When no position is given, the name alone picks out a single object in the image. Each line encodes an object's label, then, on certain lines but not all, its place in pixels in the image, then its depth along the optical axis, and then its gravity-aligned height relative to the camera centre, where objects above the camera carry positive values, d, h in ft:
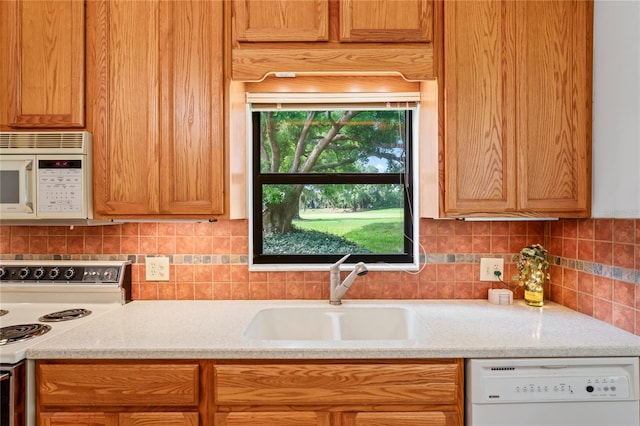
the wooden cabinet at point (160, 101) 5.31 +1.57
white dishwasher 4.20 -2.14
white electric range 5.90 -1.28
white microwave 5.19 +0.48
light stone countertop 4.22 -1.57
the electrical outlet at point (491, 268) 6.40 -1.00
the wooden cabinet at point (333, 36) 5.22 +2.47
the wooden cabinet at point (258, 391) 4.24 -2.10
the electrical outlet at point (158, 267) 6.35 -0.99
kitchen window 6.78 +0.44
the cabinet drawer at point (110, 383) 4.23 -1.99
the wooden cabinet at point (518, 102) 5.21 +1.53
